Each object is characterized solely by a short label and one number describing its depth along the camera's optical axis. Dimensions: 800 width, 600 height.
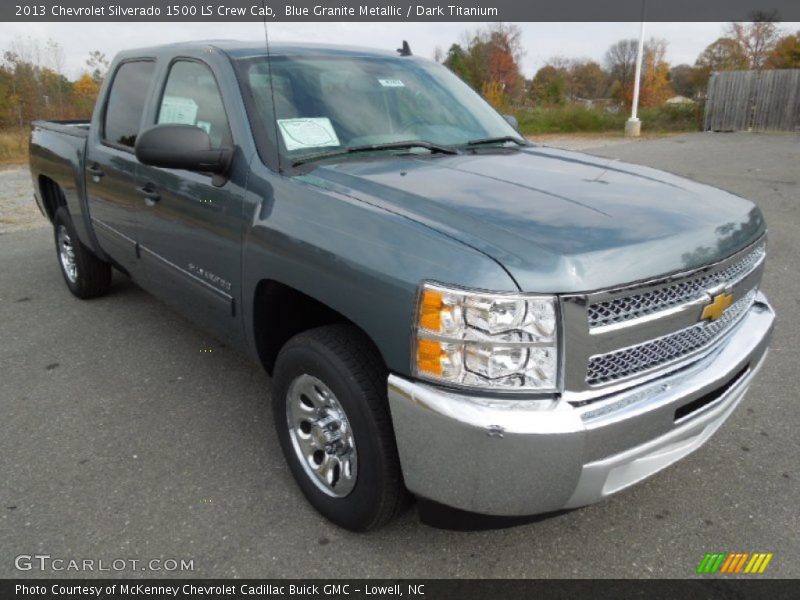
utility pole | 20.93
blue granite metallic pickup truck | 1.82
